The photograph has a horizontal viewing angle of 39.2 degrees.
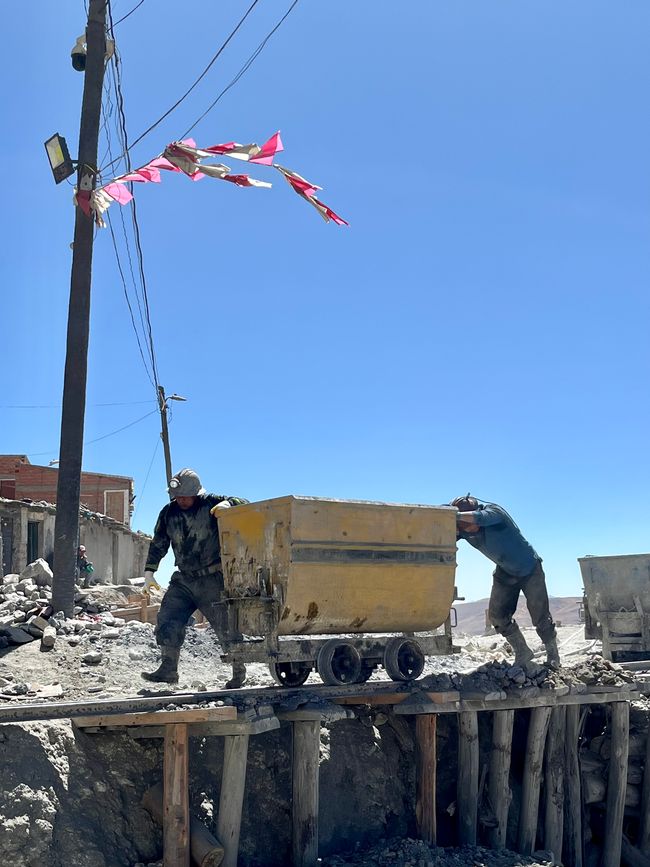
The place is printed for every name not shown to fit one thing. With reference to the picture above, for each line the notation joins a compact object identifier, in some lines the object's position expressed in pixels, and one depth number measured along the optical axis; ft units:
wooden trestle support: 20.52
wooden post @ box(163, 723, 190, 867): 20.17
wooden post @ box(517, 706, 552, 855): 29.25
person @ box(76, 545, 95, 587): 67.41
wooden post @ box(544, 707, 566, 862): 30.14
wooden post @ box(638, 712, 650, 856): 32.73
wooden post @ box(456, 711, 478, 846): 27.63
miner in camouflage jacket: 26.04
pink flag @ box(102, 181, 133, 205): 36.50
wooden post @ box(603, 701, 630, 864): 31.55
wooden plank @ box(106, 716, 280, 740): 20.89
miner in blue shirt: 28.12
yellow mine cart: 23.16
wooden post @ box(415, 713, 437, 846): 26.35
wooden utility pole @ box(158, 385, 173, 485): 81.76
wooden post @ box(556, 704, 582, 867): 31.07
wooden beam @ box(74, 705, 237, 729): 20.20
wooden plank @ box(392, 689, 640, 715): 25.66
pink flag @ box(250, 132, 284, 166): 33.58
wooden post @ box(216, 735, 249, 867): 21.16
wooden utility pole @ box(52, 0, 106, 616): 36.22
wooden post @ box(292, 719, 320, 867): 22.94
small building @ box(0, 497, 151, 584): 75.51
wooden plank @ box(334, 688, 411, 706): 25.22
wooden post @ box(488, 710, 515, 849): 28.71
